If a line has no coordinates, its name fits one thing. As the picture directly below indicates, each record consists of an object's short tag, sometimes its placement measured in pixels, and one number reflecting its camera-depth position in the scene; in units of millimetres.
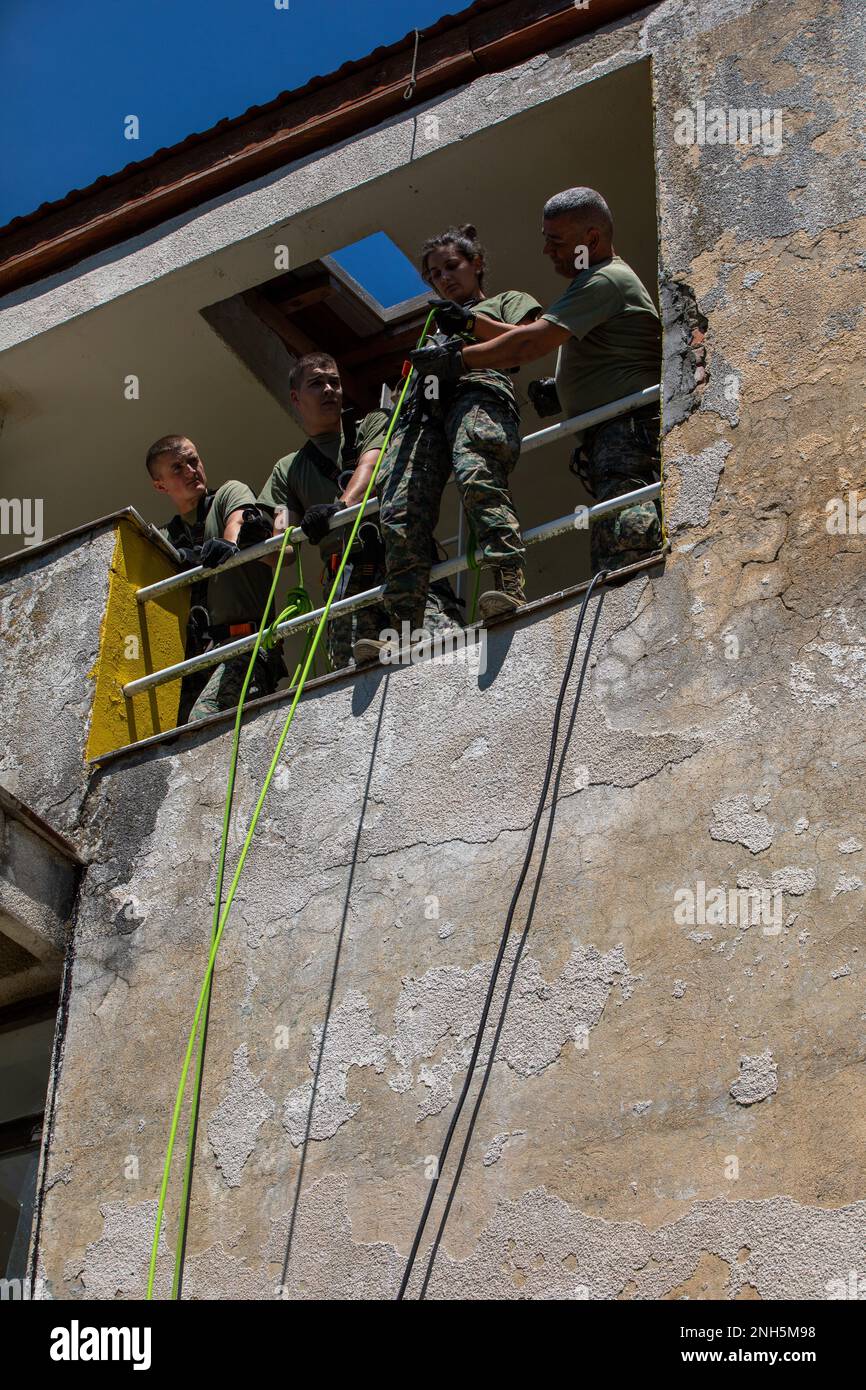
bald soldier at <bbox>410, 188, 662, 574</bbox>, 6016
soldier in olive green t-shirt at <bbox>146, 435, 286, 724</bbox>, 6785
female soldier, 5867
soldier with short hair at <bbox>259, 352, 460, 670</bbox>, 6414
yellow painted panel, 6766
